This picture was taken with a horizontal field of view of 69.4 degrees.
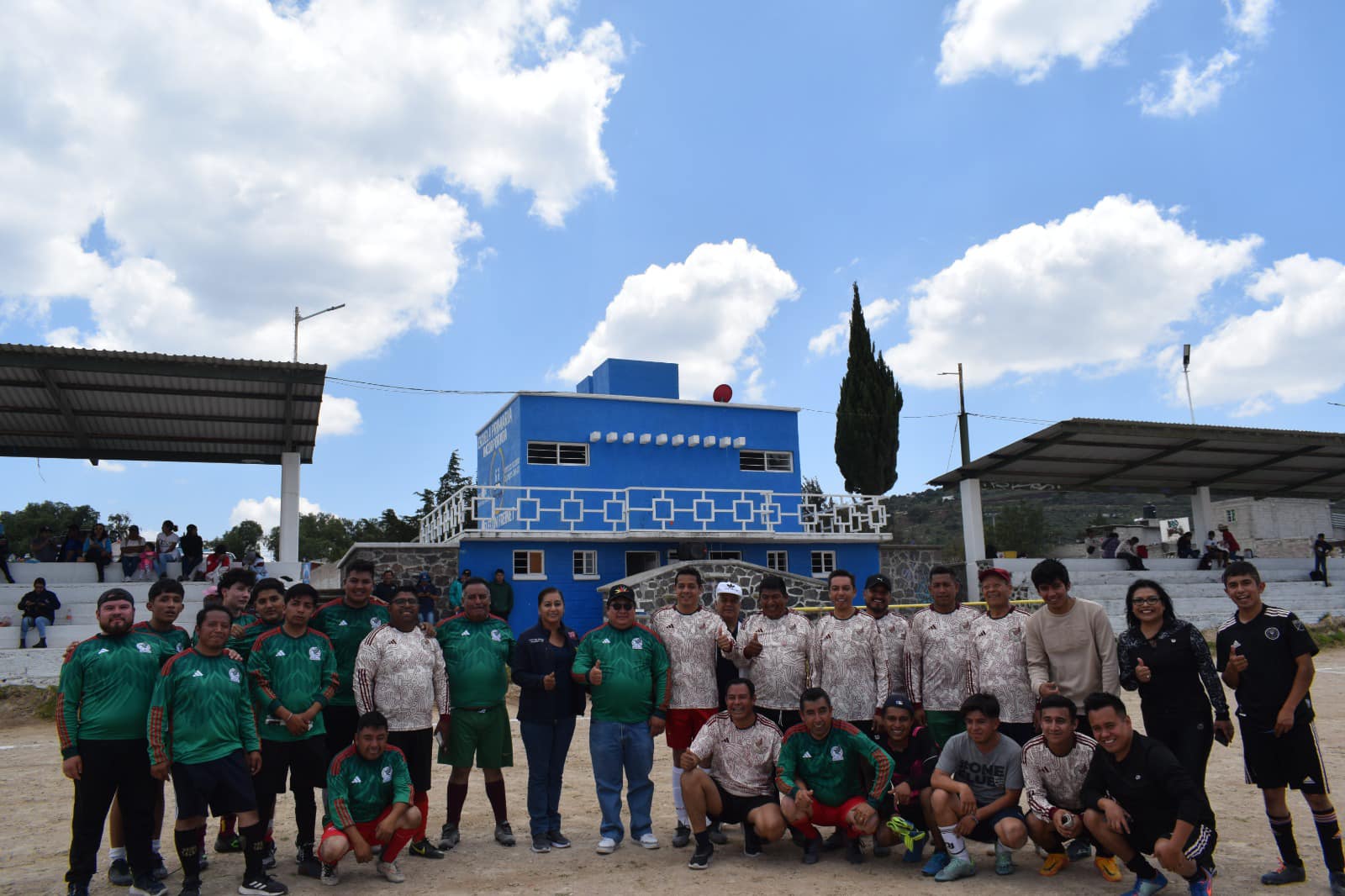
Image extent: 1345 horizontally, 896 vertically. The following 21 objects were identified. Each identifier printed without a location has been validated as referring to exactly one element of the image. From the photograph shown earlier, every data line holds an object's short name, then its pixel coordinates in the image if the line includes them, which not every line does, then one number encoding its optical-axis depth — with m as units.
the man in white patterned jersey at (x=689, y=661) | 6.52
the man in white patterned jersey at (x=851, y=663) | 6.48
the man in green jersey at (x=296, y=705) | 5.72
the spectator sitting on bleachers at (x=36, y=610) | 13.66
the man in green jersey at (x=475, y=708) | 6.37
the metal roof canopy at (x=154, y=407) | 15.06
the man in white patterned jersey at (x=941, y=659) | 6.34
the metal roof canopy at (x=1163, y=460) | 19.66
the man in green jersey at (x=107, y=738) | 5.25
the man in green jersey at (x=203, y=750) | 5.26
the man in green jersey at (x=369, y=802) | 5.55
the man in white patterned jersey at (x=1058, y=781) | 5.35
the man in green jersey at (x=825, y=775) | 5.87
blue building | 19.69
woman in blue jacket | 6.34
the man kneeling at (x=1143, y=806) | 4.81
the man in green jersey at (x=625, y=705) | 6.36
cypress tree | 32.88
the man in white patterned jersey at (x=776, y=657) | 6.52
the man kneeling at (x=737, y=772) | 5.99
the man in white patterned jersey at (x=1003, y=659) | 6.00
